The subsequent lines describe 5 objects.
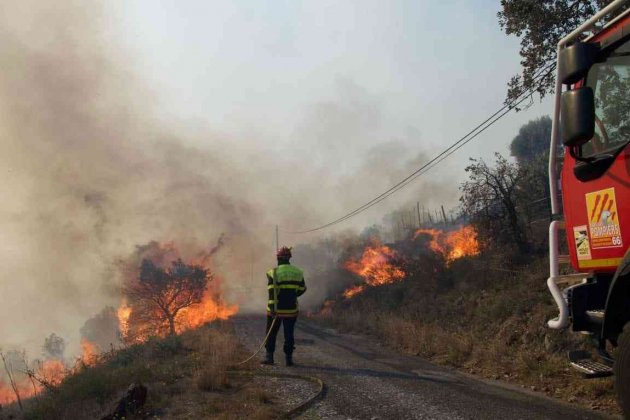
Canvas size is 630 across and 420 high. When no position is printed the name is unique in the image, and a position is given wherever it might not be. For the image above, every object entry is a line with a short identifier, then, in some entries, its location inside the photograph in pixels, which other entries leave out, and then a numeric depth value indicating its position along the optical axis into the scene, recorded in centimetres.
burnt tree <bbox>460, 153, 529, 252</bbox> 1484
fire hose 513
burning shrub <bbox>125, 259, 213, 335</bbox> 2772
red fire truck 312
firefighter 801
